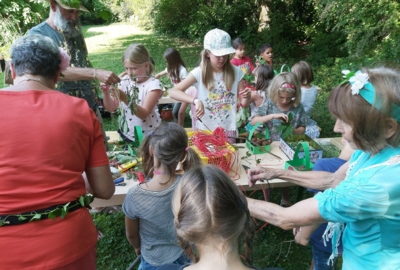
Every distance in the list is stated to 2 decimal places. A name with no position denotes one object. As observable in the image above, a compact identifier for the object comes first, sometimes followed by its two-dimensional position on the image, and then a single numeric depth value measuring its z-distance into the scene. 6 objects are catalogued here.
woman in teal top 1.26
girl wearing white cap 3.20
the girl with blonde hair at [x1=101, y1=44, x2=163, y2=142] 2.88
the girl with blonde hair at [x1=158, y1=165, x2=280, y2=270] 1.21
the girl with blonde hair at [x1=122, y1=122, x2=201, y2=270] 2.01
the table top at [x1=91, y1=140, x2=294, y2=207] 2.54
